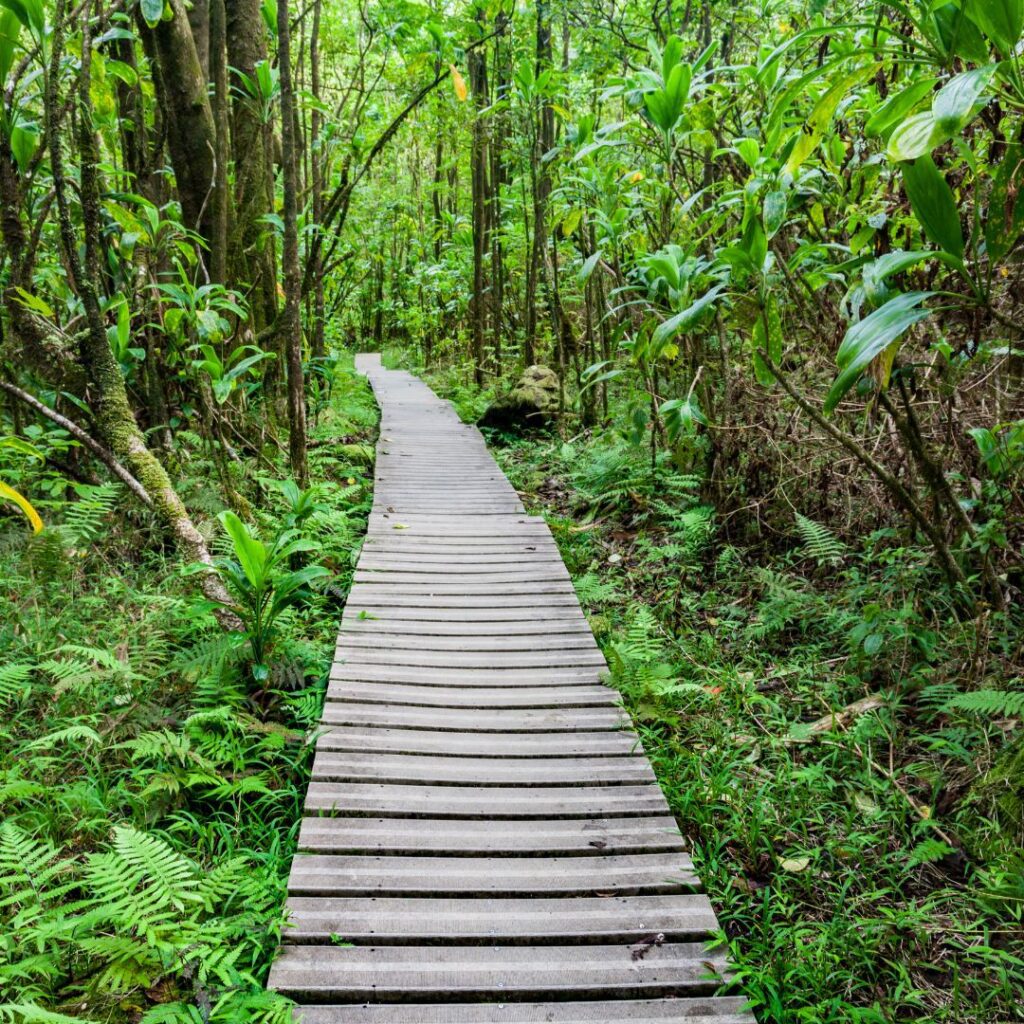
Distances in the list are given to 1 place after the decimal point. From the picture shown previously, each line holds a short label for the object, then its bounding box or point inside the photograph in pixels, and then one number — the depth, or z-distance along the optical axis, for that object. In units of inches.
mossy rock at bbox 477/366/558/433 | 355.3
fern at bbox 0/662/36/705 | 107.8
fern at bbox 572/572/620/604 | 172.7
